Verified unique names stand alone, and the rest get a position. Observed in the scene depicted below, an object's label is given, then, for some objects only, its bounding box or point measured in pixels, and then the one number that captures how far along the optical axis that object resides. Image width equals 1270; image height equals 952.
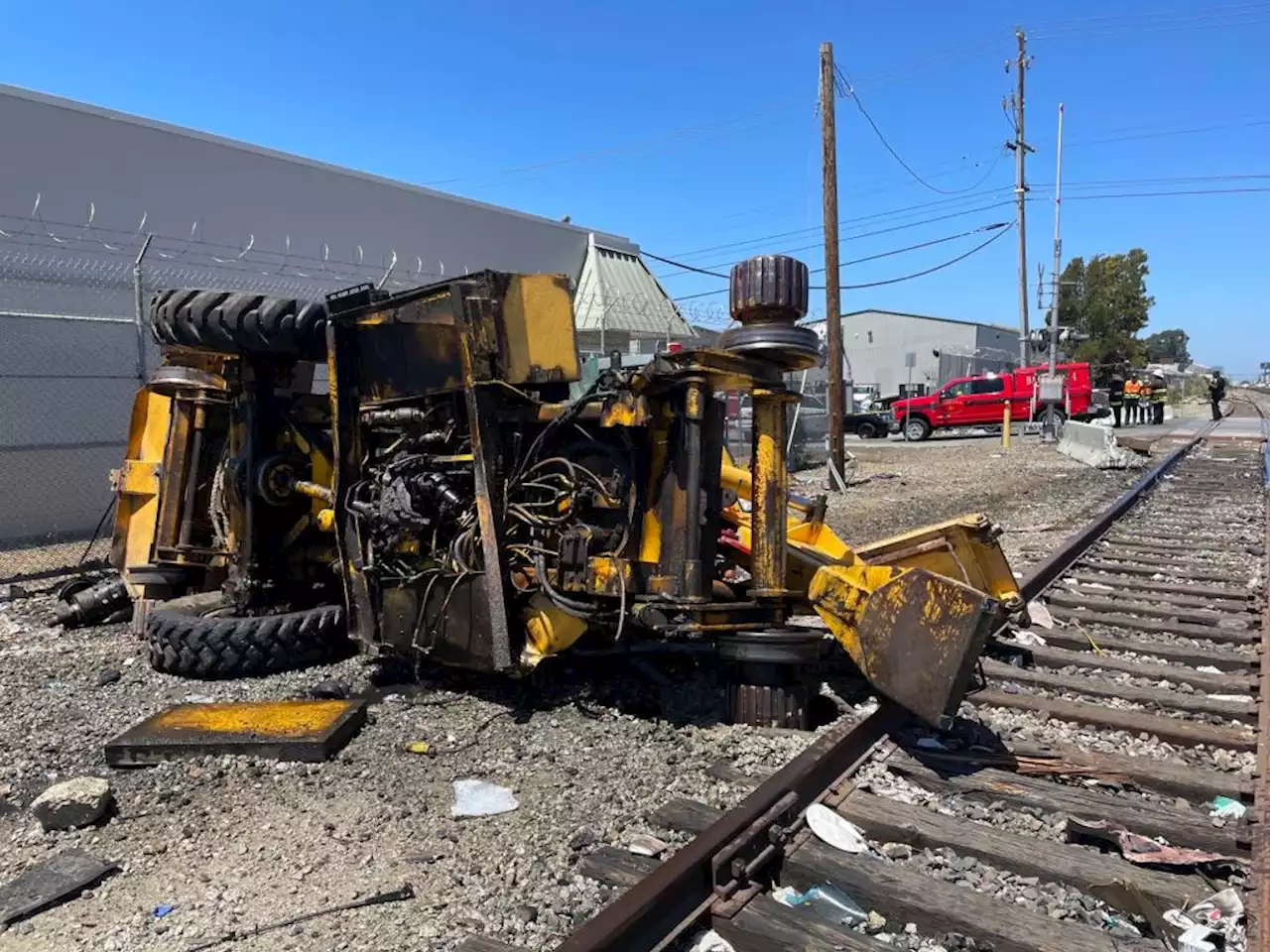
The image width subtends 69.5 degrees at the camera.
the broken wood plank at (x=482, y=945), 2.55
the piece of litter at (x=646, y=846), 3.12
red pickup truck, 30.75
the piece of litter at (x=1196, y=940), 2.49
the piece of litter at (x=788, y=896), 2.83
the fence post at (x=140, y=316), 8.51
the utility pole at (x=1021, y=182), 33.94
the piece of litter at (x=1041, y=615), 6.18
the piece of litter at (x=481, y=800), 3.56
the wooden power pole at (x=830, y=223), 16.39
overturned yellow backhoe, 4.13
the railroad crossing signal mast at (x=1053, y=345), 27.00
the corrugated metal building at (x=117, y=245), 10.13
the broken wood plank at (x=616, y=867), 2.93
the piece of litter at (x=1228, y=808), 3.36
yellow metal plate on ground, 4.05
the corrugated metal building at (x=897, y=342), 56.66
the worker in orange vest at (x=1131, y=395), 34.44
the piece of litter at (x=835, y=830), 3.09
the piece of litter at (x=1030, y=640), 5.75
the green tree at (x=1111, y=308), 65.94
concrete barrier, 18.06
